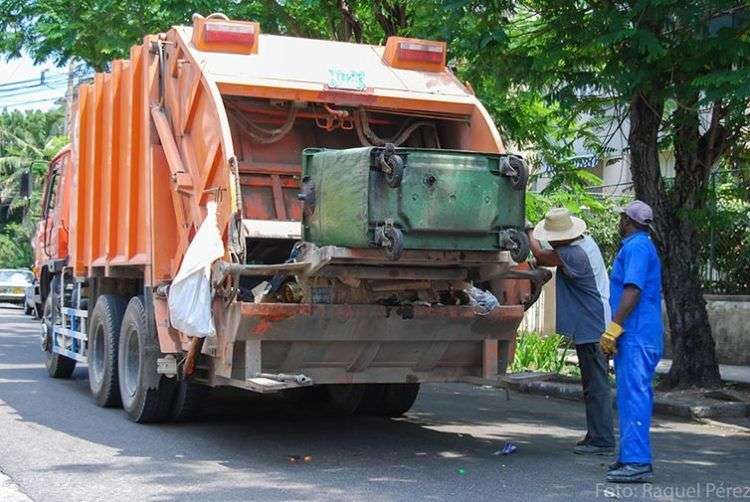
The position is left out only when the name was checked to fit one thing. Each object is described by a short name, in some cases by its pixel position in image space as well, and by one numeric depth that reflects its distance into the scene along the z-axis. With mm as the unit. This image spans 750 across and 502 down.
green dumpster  6656
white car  33938
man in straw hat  7762
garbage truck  6895
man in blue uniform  6586
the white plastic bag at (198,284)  7246
